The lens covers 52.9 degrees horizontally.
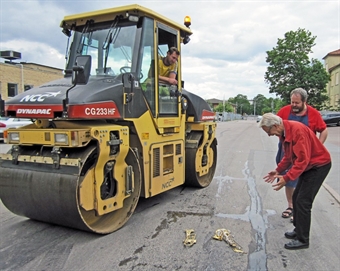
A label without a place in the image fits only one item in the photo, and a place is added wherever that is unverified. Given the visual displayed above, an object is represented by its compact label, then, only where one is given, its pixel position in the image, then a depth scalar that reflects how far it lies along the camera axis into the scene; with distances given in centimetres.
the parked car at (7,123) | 1466
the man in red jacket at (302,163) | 379
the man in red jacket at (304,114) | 466
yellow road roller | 386
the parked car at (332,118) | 2982
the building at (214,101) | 14412
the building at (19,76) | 2466
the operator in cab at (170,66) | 548
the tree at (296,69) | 3909
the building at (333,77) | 4504
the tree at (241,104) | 13700
